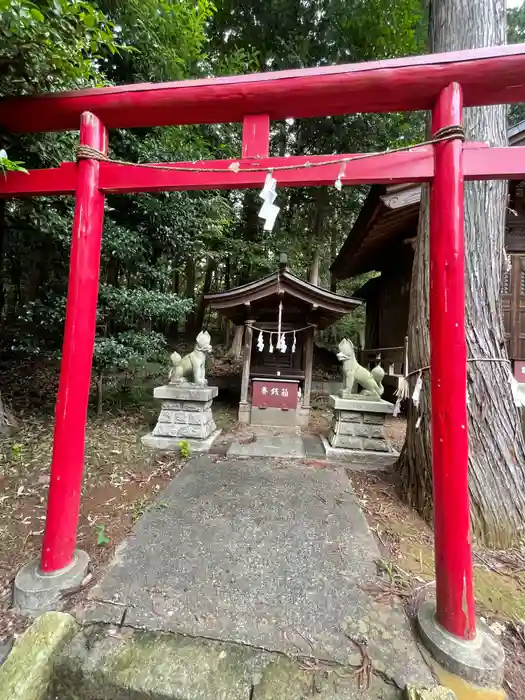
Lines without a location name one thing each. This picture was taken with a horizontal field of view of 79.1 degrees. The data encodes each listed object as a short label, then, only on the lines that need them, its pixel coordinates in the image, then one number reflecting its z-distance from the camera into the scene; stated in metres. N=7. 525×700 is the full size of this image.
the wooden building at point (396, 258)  5.58
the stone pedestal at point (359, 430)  4.70
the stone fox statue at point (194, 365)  5.34
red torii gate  1.91
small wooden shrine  6.46
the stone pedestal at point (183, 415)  5.01
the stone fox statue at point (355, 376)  5.17
